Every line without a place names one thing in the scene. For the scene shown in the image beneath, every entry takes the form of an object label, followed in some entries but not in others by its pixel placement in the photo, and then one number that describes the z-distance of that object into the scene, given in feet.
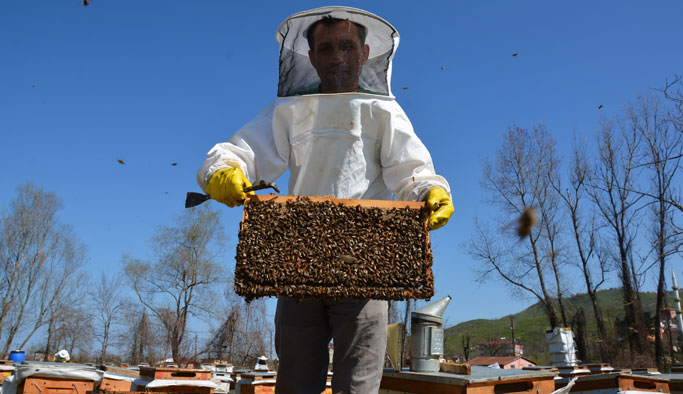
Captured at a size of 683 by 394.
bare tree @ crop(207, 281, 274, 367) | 72.13
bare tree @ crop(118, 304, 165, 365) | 80.60
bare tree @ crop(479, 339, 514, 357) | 112.66
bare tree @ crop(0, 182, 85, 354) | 85.35
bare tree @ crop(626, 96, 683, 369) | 58.39
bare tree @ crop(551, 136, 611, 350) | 65.51
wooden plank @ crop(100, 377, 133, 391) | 26.19
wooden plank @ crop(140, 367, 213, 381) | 25.16
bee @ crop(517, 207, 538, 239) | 13.00
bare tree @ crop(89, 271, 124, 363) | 82.43
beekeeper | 7.67
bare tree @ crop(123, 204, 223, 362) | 84.28
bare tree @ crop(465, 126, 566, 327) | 66.74
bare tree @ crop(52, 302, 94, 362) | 84.48
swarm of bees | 6.81
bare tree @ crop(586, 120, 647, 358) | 61.82
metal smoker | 13.39
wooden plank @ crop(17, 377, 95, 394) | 17.20
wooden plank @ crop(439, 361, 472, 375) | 12.12
